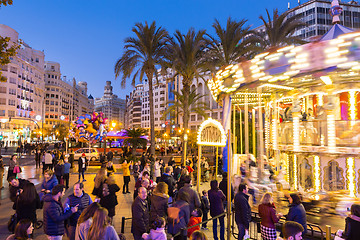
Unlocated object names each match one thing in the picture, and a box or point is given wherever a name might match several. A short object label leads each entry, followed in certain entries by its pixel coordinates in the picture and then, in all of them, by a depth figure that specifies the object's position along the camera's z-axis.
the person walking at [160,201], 5.39
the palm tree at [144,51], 20.94
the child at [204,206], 7.26
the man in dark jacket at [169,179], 8.59
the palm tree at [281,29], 20.50
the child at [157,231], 3.92
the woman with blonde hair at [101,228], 3.41
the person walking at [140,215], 4.80
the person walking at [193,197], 6.05
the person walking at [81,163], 15.23
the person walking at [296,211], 5.22
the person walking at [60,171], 11.49
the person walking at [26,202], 5.57
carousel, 7.62
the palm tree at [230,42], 19.69
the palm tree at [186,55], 20.39
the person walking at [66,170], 12.34
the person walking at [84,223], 3.75
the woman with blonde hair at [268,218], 5.13
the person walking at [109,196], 6.25
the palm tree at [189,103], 21.66
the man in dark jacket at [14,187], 6.43
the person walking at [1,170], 12.66
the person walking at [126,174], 12.02
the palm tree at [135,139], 29.56
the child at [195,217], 5.41
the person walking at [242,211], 5.77
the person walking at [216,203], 6.56
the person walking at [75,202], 4.99
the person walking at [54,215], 4.55
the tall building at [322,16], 54.22
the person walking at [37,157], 21.52
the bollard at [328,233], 5.32
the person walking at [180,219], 5.02
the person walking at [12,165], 12.09
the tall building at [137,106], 121.09
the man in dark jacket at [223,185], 8.09
